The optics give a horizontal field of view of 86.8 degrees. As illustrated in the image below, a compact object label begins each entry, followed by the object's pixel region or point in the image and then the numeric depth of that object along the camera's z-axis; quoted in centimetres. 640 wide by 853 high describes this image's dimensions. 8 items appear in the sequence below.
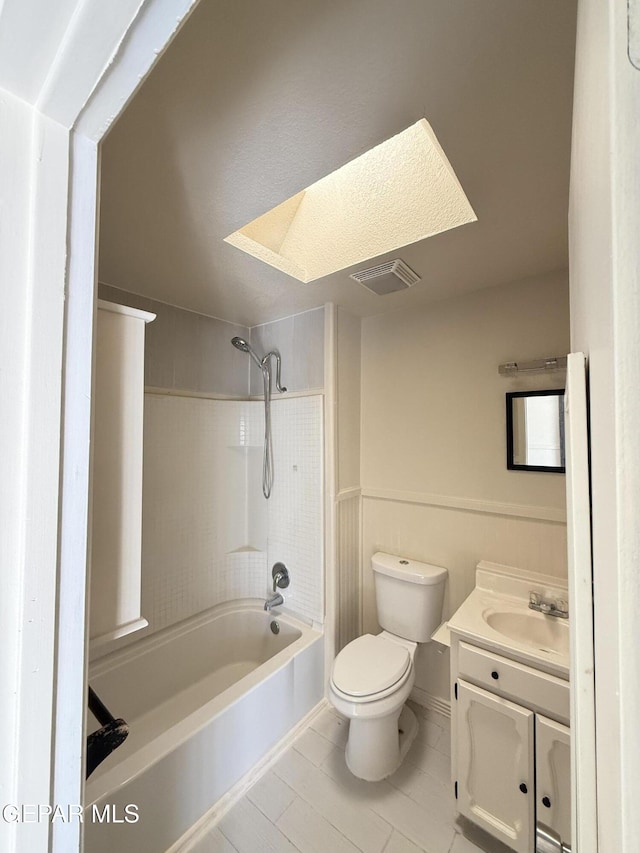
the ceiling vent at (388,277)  152
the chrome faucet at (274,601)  216
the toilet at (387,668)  146
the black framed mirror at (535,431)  154
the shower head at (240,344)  225
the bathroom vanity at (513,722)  110
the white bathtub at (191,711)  115
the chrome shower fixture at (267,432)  229
